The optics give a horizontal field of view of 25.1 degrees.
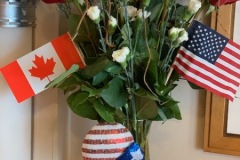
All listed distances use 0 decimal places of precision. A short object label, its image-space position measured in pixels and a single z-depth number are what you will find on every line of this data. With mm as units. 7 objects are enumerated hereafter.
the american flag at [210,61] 1135
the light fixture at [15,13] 1237
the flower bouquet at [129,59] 1088
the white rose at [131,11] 1098
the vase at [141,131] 1183
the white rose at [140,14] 1078
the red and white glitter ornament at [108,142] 1142
